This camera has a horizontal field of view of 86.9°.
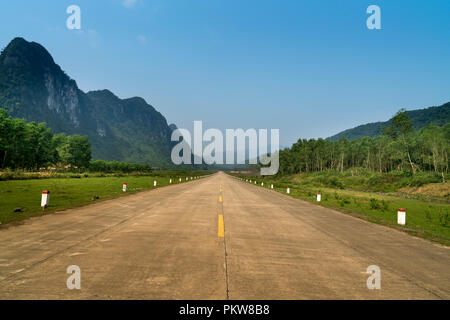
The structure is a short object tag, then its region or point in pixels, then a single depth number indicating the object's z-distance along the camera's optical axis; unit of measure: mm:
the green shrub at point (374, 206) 15789
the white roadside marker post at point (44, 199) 10761
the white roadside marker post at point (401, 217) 10234
